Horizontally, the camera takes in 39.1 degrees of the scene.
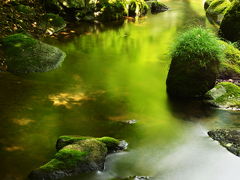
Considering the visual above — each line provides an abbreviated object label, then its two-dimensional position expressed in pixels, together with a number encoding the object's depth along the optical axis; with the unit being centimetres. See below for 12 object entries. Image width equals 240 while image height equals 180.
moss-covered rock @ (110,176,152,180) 570
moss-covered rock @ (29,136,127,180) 547
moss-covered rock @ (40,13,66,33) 1496
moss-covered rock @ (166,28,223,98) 863
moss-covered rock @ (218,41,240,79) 1047
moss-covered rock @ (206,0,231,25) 2042
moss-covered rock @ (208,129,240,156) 658
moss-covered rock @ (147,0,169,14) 2342
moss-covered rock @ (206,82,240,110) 854
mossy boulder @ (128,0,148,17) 2078
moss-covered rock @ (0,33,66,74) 1022
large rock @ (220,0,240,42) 1418
